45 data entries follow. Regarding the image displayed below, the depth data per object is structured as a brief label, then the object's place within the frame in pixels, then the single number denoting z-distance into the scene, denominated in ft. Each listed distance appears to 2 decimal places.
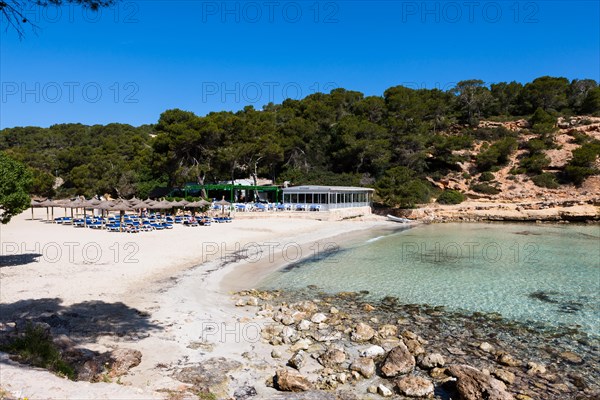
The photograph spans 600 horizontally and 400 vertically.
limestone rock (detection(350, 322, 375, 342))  23.08
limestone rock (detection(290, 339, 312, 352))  21.11
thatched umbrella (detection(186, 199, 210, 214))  81.47
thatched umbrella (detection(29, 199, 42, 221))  81.94
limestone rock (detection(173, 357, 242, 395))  16.34
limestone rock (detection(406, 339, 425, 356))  21.62
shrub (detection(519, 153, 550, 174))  129.18
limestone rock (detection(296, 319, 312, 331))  24.49
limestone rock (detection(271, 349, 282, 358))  20.10
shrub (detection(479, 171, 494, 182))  131.23
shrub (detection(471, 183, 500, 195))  123.83
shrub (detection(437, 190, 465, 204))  120.06
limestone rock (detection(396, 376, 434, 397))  17.17
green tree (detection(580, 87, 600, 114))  166.91
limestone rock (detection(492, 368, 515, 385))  18.65
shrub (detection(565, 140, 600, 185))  120.06
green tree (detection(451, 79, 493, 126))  175.00
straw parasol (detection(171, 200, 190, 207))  78.79
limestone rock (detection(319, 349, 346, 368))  19.51
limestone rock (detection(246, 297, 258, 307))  29.52
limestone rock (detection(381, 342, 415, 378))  18.89
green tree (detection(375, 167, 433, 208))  107.14
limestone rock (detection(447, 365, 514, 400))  16.30
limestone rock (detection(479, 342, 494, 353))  22.43
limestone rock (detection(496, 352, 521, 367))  20.62
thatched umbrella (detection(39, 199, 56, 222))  80.89
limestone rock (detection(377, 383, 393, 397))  16.99
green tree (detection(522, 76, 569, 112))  176.24
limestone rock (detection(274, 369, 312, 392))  16.53
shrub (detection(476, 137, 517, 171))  136.87
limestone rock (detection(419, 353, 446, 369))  19.90
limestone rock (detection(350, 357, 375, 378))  18.69
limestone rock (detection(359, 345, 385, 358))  20.89
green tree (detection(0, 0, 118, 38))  18.10
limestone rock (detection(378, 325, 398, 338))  24.20
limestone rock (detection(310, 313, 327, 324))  25.97
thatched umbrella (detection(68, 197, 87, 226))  74.13
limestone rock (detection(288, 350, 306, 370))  19.01
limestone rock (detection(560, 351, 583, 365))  21.43
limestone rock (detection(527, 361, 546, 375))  19.72
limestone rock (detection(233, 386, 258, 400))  16.09
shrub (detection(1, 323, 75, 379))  14.83
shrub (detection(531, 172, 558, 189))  121.49
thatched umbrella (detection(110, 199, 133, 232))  64.71
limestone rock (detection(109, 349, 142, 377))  16.83
